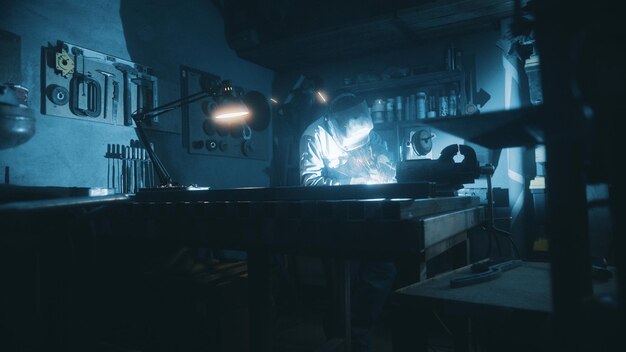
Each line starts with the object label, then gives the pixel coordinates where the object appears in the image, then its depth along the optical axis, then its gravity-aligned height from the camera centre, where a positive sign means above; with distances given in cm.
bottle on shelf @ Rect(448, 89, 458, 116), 384 +79
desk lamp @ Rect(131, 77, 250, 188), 216 +51
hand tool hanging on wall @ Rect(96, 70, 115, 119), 287 +76
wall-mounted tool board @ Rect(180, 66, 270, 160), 368 +61
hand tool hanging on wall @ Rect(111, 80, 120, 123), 293 +70
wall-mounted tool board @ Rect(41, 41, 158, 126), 257 +78
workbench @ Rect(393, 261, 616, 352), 77 -28
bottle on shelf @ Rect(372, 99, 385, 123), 415 +80
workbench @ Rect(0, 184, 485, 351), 97 -11
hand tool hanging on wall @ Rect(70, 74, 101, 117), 267 +68
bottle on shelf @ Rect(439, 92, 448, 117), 384 +78
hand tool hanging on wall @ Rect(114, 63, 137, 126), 301 +75
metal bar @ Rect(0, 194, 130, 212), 68 -3
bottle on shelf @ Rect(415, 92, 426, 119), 395 +82
